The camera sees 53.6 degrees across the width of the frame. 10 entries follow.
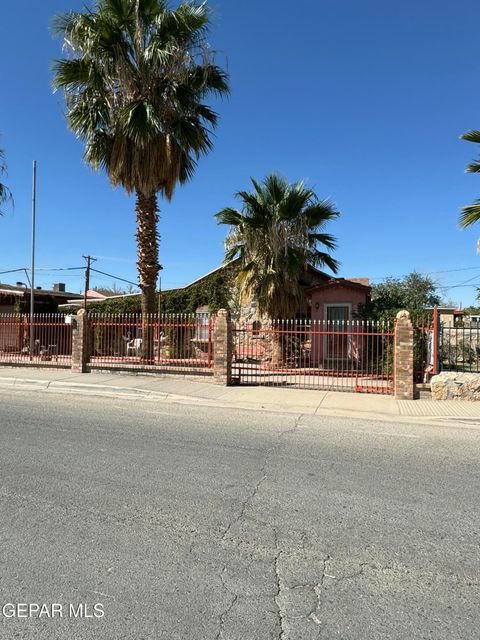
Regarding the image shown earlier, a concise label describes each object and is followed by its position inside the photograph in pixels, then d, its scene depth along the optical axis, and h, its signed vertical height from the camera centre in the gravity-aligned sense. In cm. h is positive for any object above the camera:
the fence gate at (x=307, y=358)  1296 -61
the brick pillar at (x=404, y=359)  1083 -40
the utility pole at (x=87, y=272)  2387 +425
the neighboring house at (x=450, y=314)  2594 +156
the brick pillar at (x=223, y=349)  1270 -22
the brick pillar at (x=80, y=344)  1477 -12
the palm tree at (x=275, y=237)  1608 +359
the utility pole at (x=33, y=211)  1903 +513
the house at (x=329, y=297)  1744 +167
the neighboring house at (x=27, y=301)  2262 +200
